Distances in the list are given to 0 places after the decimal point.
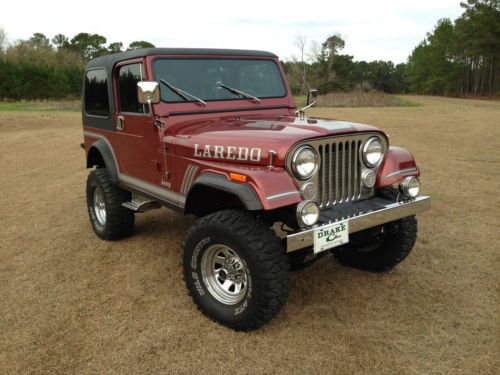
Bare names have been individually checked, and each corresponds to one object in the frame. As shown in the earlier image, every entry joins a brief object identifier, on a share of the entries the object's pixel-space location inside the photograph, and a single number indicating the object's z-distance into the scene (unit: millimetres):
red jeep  2949
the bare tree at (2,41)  57125
